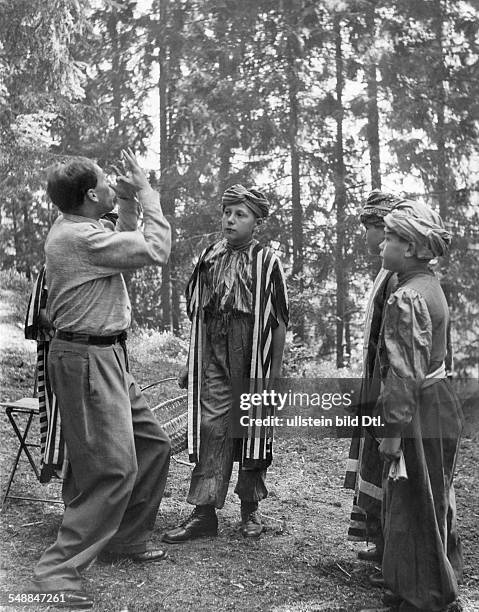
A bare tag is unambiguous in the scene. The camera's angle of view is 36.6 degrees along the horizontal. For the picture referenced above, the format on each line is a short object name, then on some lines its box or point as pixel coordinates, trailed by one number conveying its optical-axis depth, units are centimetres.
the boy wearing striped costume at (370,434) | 350
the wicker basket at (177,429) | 443
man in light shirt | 310
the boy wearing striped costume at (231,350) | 393
